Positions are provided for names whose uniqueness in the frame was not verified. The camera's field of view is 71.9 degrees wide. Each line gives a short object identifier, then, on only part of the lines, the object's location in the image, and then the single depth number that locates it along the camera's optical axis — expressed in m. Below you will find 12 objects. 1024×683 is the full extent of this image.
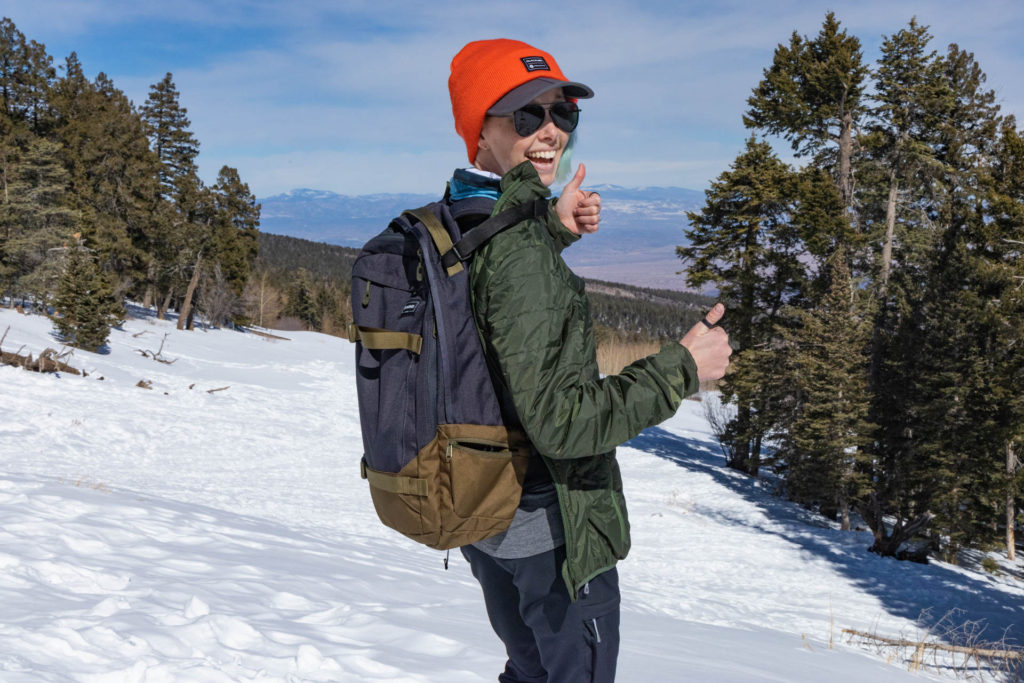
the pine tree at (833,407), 17.05
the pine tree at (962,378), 15.21
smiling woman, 1.53
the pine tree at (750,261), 21.00
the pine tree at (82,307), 23.92
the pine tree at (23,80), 33.19
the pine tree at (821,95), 20.75
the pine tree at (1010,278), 13.49
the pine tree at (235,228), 42.75
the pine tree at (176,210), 37.19
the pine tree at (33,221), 28.11
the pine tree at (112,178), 34.31
